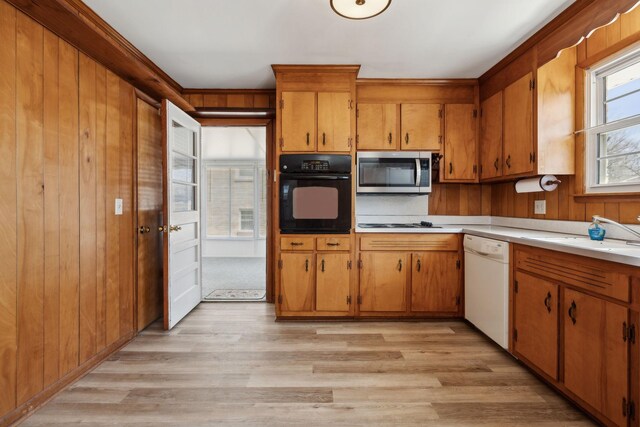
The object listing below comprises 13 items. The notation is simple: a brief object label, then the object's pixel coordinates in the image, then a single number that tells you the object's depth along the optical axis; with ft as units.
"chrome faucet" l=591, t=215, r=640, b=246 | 5.64
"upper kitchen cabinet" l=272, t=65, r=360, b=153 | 9.45
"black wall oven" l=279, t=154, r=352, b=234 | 9.45
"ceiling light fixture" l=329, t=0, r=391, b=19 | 5.56
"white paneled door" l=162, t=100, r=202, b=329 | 8.71
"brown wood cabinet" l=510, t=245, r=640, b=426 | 4.50
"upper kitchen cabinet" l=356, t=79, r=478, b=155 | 10.14
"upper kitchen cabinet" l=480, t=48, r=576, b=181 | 7.61
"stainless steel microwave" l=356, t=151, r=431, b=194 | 9.95
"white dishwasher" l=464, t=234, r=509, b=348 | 7.33
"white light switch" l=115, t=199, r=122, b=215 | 7.75
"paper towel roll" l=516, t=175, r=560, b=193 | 7.95
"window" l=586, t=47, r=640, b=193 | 6.47
